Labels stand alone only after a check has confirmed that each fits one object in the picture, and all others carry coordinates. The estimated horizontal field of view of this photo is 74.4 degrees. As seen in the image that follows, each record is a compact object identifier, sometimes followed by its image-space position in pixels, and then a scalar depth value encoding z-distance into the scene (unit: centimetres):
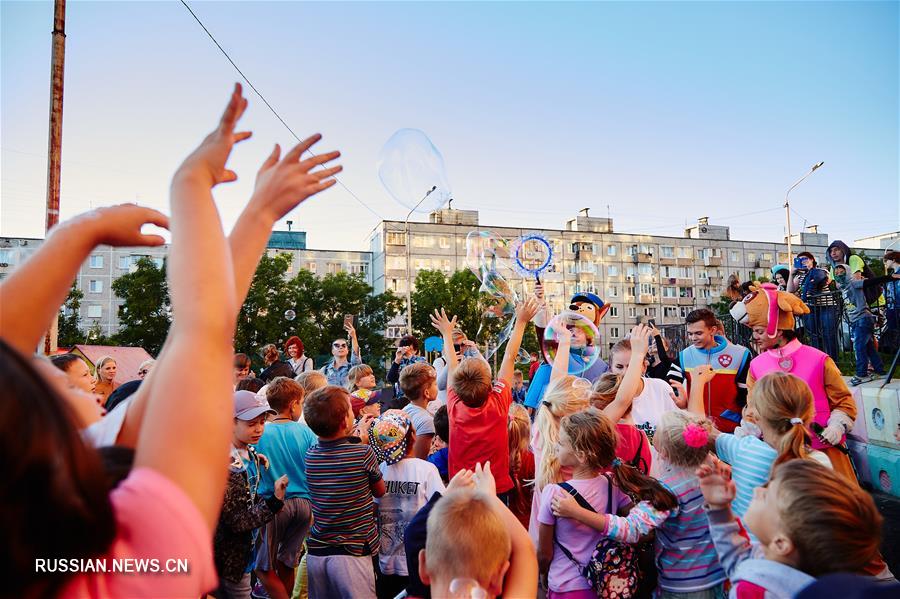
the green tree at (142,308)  4025
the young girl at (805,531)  196
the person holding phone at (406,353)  946
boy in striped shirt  365
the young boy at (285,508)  420
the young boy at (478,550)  199
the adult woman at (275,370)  879
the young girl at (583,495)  305
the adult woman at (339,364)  894
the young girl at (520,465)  443
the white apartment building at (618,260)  7119
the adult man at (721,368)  534
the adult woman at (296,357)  983
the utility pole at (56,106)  958
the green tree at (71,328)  4274
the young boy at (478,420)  420
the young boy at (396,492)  401
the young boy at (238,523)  351
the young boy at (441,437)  473
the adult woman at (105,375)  682
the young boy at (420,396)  487
